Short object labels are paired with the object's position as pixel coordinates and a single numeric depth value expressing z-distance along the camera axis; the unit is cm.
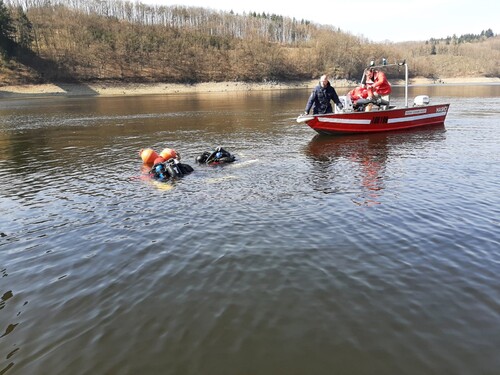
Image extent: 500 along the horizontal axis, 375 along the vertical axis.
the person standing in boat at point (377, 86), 2275
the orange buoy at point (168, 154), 1611
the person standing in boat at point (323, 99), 2189
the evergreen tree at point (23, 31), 10162
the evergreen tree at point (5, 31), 8964
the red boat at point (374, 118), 2203
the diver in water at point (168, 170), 1438
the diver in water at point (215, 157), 1655
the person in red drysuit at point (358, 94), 2331
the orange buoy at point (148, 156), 1688
